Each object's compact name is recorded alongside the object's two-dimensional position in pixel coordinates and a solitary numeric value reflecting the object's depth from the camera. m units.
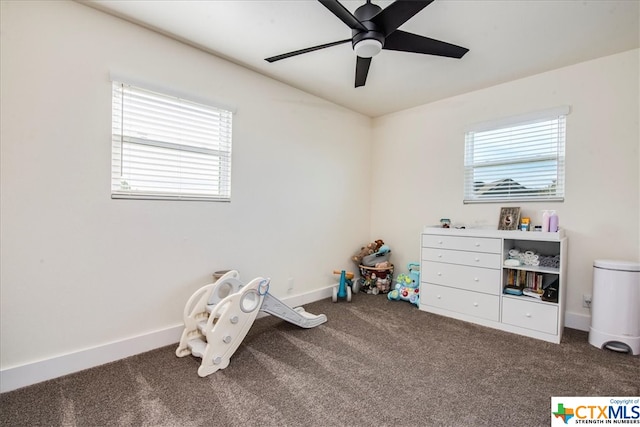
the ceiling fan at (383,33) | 1.59
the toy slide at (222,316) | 2.05
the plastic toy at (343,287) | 3.61
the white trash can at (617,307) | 2.30
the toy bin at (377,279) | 3.95
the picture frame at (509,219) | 3.05
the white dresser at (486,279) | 2.57
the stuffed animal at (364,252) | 4.14
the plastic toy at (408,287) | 3.56
